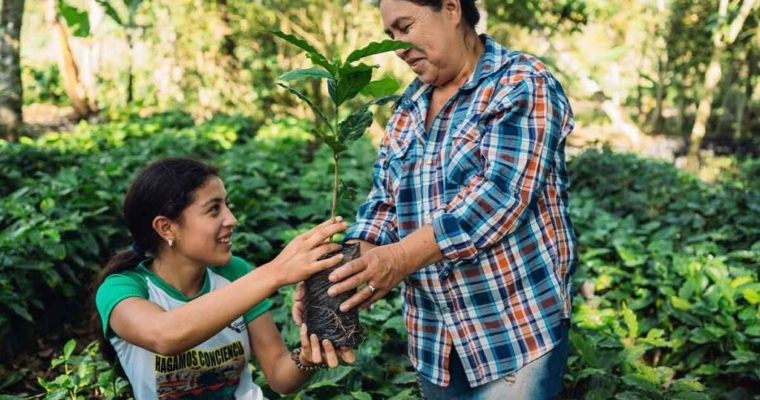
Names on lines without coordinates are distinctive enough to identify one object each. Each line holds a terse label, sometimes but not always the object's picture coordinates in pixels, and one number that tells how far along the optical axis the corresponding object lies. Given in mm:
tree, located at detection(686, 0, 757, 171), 9078
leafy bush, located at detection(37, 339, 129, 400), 2398
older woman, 1561
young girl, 1864
